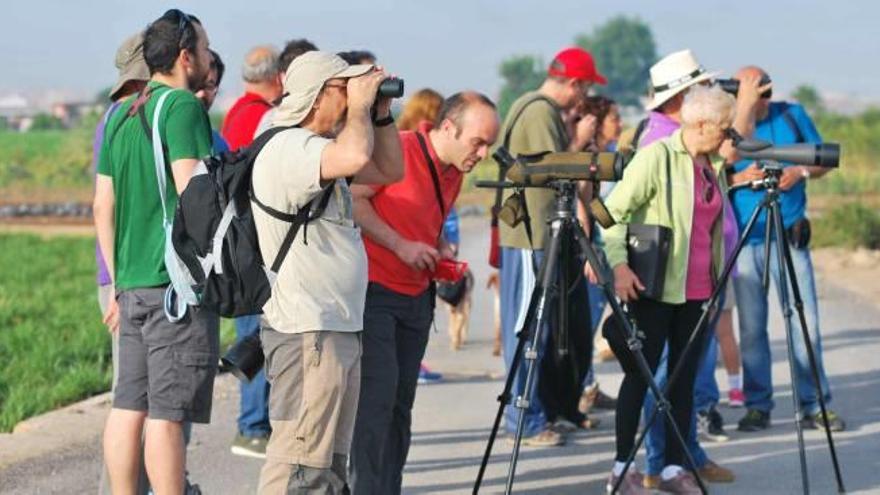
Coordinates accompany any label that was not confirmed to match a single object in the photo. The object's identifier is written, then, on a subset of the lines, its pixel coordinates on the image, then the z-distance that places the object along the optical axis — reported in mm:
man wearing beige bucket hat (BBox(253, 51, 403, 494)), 10172
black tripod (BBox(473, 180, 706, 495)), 12867
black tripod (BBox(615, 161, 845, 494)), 14109
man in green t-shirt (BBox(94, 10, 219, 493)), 11648
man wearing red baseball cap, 17109
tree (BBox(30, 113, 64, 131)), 115812
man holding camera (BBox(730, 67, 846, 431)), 17937
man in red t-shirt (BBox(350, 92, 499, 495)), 12602
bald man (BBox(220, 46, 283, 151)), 16312
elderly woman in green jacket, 14289
